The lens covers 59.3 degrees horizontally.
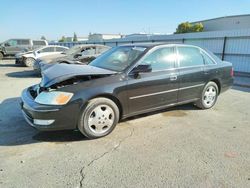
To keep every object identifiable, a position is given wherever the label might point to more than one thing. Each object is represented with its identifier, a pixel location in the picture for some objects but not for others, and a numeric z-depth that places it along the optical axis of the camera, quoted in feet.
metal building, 123.44
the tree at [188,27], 146.77
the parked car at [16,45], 67.05
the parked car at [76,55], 31.84
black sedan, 11.10
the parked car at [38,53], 45.37
